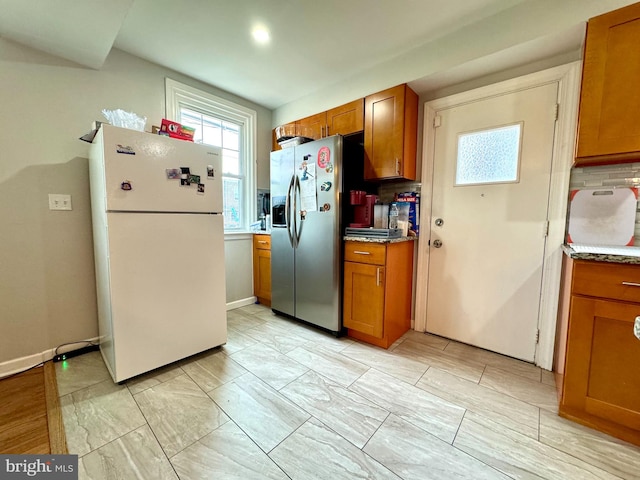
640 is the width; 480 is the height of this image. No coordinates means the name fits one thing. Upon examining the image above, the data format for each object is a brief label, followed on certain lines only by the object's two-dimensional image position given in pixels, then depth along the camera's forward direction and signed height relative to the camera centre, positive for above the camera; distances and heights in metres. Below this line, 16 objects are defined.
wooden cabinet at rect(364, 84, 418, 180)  2.12 +0.74
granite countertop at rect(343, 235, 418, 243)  1.98 -0.17
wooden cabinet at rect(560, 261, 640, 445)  1.19 -0.64
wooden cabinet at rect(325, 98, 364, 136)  2.36 +0.97
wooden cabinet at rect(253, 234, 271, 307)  2.98 -0.62
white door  1.85 +0.01
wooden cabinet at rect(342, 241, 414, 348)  2.04 -0.61
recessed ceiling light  1.86 +1.39
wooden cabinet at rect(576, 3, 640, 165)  1.30 +0.72
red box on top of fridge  1.82 +0.64
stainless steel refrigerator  2.19 -0.13
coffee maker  2.24 +0.10
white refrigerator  1.54 -0.22
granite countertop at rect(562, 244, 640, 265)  1.13 -0.17
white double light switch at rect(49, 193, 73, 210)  1.86 +0.09
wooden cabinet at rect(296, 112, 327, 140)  2.62 +0.99
